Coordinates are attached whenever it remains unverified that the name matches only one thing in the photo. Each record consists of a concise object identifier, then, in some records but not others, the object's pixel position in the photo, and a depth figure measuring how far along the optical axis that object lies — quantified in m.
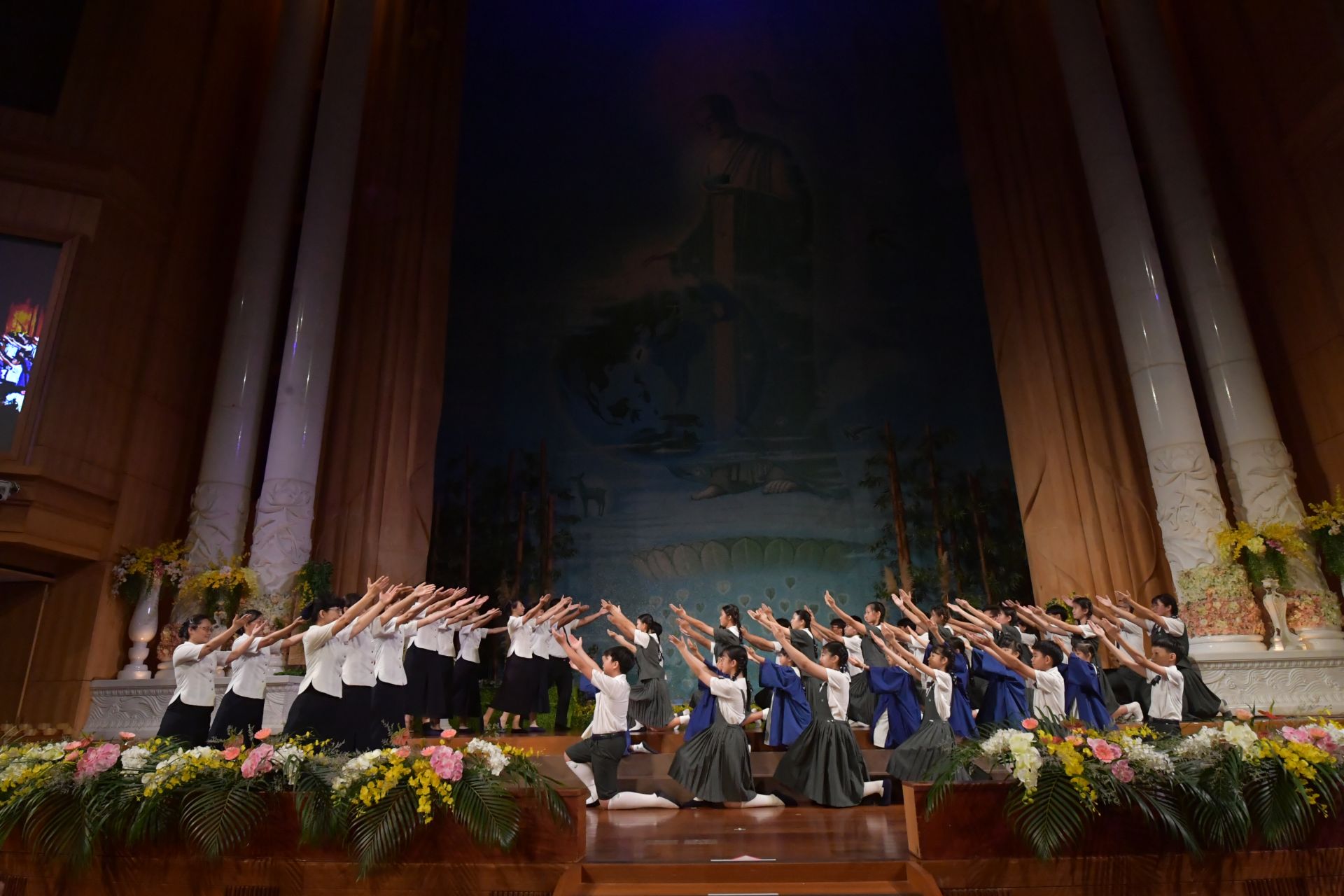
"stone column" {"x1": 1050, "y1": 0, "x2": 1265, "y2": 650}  9.59
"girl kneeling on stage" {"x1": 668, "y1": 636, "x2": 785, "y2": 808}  6.10
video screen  8.95
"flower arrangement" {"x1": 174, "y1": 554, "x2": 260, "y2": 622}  9.31
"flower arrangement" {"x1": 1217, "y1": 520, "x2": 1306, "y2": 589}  9.06
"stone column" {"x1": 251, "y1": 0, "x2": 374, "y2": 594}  10.18
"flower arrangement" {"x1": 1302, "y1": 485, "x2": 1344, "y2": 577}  8.79
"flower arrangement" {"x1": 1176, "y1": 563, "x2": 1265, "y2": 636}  9.02
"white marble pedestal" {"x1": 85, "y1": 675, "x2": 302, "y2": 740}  8.87
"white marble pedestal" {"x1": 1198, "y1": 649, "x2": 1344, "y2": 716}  8.59
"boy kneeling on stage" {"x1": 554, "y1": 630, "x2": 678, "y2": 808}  6.17
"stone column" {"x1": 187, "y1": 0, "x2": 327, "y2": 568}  10.09
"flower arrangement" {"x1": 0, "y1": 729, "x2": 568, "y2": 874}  4.02
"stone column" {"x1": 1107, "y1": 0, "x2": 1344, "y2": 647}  9.46
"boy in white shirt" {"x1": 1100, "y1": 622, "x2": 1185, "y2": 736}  6.26
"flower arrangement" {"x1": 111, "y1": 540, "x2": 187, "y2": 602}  9.47
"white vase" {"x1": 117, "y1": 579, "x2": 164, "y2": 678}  9.17
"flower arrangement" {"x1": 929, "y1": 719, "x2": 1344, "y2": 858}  3.93
